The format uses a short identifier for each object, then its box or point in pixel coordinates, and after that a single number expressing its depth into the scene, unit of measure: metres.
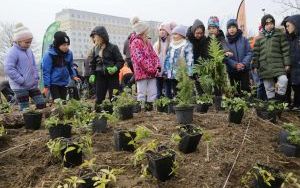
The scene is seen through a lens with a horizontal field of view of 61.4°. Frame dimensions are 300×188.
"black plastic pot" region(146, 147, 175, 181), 1.89
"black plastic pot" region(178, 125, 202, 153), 2.31
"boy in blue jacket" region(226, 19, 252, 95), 4.95
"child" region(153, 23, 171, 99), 5.20
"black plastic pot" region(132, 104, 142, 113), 4.27
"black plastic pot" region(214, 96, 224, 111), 4.00
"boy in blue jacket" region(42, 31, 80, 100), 4.70
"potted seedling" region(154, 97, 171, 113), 3.97
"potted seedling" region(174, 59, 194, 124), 3.23
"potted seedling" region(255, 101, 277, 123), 3.70
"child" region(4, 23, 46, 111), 4.36
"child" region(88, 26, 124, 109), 4.72
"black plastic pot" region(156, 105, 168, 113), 4.15
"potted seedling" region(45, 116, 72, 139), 2.77
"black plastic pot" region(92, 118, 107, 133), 3.13
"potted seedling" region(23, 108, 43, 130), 3.49
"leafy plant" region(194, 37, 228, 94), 3.88
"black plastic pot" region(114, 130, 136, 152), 2.49
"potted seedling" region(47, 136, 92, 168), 2.21
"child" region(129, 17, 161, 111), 4.54
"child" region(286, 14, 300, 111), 4.78
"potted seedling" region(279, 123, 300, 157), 2.55
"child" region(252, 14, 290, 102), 4.75
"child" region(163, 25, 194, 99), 4.72
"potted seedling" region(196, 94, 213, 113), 3.94
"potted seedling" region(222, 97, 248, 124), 3.26
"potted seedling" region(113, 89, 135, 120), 3.66
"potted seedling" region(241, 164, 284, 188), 1.75
